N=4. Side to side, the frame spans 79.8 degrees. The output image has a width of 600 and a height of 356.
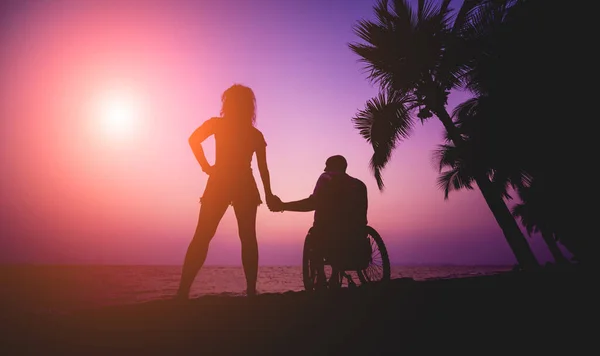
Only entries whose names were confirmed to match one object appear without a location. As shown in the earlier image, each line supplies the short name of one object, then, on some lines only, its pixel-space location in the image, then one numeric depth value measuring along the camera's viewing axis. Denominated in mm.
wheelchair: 4176
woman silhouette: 3969
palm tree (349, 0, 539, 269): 8914
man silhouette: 4211
